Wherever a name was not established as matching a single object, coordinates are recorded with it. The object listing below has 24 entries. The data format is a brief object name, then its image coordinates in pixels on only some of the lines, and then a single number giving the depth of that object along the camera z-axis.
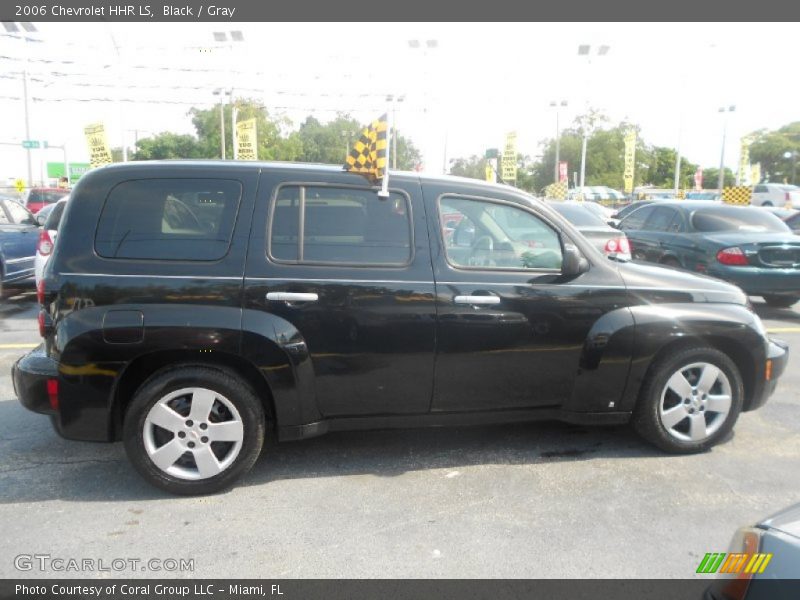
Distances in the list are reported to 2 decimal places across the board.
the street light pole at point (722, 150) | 32.66
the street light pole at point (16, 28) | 19.64
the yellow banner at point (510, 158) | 25.00
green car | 8.38
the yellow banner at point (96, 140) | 18.92
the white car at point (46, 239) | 7.70
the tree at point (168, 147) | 62.50
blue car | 9.46
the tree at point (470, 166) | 38.94
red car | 21.07
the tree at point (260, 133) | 42.62
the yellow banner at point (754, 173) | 35.69
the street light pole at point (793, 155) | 66.25
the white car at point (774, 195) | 33.94
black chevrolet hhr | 3.46
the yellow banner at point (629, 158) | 30.12
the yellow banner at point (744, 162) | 33.69
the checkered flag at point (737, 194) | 20.16
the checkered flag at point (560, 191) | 25.16
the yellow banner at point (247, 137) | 22.12
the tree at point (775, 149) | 67.00
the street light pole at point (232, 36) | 19.24
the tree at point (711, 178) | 69.68
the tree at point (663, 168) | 69.69
